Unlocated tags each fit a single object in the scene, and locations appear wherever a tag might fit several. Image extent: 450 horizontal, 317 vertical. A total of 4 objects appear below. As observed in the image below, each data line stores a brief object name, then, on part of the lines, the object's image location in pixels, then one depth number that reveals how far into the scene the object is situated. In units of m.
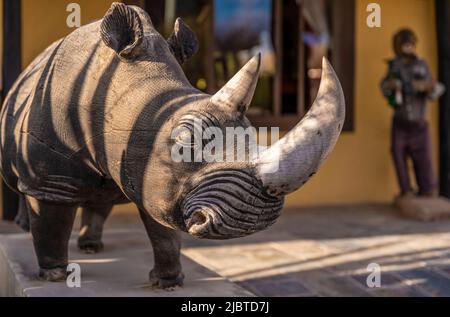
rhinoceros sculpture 2.61
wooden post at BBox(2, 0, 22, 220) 6.79
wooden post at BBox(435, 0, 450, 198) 8.23
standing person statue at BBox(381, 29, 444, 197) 7.67
